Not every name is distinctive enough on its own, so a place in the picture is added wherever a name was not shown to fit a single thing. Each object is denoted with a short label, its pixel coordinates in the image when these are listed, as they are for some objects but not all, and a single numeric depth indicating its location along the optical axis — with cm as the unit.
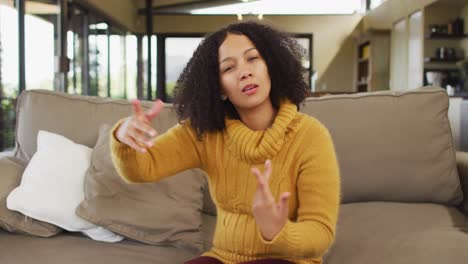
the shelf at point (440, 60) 696
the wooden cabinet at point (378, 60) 910
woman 114
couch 156
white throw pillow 166
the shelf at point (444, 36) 689
